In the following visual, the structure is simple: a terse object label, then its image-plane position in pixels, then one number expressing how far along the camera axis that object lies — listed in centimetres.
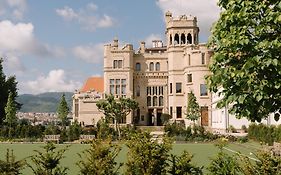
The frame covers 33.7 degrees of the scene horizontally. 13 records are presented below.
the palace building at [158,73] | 7012
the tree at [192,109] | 5912
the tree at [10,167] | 897
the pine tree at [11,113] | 5536
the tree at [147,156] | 927
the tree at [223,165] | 894
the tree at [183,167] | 924
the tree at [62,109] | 6750
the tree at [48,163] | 967
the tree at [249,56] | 723
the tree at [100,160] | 930
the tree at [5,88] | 6850
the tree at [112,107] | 5641
